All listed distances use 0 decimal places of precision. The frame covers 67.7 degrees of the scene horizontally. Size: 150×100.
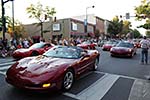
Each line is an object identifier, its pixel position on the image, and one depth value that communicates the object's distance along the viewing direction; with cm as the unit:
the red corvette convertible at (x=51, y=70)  274
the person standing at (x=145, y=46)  632
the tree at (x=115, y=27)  3745
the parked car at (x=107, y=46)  1244
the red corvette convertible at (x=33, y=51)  679
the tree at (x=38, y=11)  2448
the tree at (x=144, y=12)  2004
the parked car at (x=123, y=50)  831
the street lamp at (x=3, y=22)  900
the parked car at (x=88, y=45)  1265
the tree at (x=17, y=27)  2752
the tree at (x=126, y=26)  4428
